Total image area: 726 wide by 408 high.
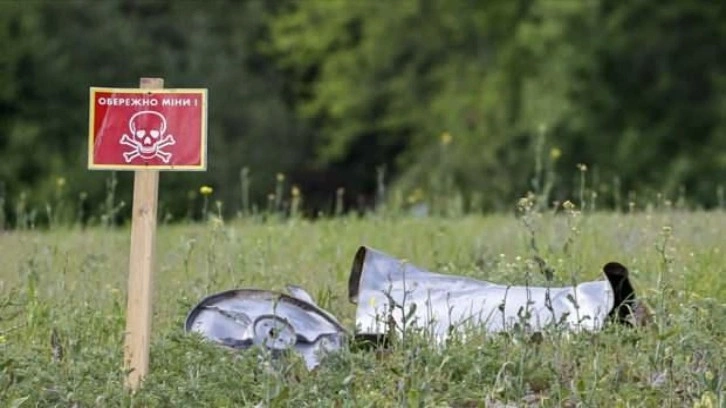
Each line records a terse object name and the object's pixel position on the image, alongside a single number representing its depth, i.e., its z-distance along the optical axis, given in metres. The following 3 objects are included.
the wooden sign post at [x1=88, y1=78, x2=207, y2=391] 11.52
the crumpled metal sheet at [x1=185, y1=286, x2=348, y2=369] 12.34
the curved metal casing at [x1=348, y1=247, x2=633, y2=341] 12.40
